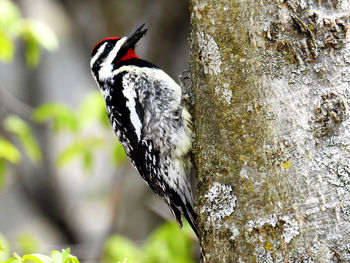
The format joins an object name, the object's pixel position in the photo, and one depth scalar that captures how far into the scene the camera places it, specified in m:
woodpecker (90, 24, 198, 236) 5.73
